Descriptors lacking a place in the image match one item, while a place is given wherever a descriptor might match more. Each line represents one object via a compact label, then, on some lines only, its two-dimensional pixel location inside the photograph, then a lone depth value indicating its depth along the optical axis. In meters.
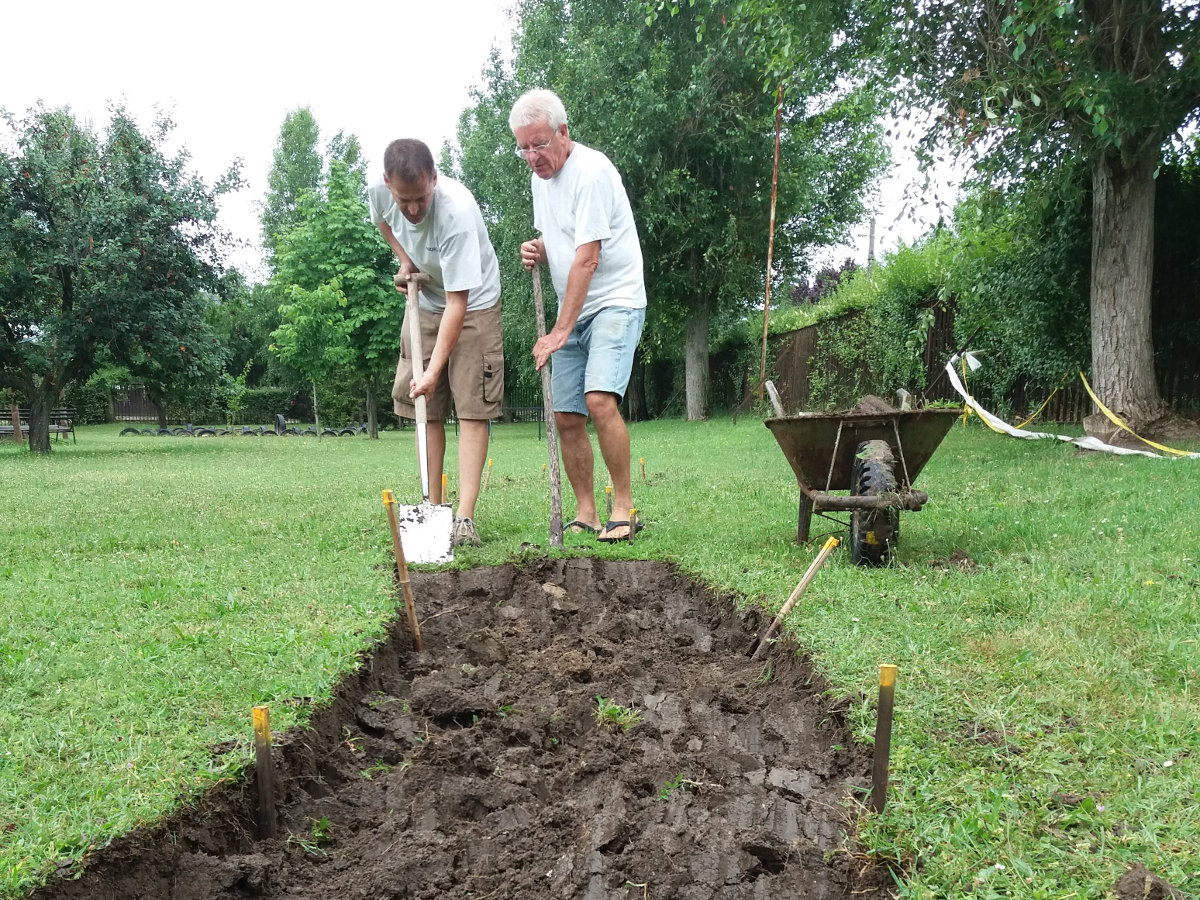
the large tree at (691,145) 15.76
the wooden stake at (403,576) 3.20
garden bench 20.02
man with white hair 4.41
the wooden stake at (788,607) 2.99
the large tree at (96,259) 13.88
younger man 4.51
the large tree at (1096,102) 6.99
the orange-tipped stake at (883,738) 1.89
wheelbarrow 3.77
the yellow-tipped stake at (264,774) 2.04
